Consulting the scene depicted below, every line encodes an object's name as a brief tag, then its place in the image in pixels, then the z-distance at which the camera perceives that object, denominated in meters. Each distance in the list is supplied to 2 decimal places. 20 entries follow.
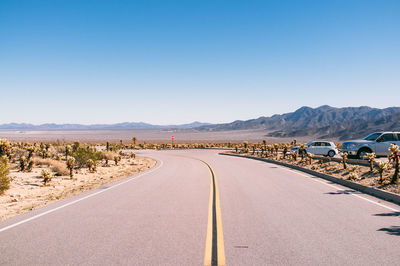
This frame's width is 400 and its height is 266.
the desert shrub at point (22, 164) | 17.81
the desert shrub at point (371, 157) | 13.78
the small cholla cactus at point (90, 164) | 18.64
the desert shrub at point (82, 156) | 20.61
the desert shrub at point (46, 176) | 13.58
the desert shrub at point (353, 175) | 12.85
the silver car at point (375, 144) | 18.88
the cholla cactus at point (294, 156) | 22.93
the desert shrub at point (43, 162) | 20.93
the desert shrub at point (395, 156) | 11.19
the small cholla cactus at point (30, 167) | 17.83
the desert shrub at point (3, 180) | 11.27
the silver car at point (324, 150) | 25.36
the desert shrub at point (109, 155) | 27.67
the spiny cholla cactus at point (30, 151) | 22.19
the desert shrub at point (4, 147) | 20.00
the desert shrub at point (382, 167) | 11.60
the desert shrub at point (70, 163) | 16.32
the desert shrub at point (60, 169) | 17.11
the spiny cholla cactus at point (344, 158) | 15.84
